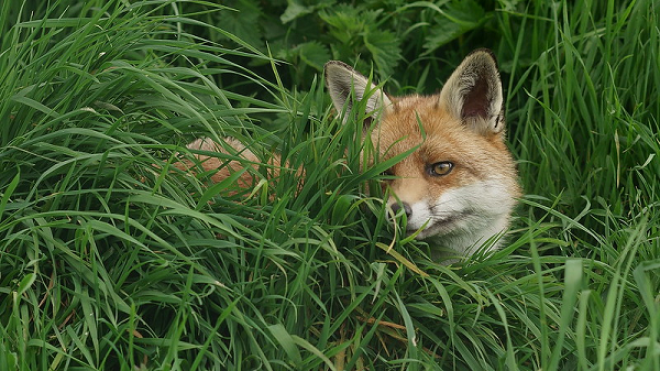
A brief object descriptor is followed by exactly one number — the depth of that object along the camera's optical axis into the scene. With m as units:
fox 7.67
